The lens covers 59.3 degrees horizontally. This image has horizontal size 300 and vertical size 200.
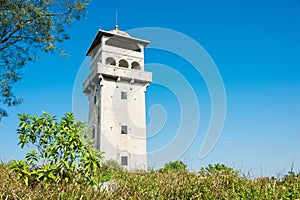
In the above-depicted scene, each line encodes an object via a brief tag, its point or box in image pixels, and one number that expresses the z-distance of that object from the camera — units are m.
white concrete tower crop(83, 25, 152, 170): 21.31
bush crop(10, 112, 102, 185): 4.78
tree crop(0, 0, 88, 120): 10.43
